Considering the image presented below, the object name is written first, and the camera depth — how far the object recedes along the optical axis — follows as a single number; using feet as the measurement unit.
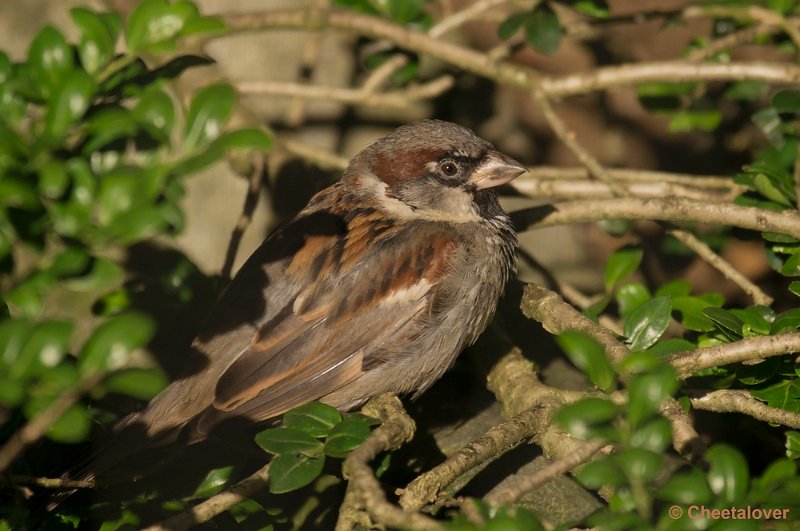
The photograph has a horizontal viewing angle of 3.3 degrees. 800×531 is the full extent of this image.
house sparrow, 7.95
